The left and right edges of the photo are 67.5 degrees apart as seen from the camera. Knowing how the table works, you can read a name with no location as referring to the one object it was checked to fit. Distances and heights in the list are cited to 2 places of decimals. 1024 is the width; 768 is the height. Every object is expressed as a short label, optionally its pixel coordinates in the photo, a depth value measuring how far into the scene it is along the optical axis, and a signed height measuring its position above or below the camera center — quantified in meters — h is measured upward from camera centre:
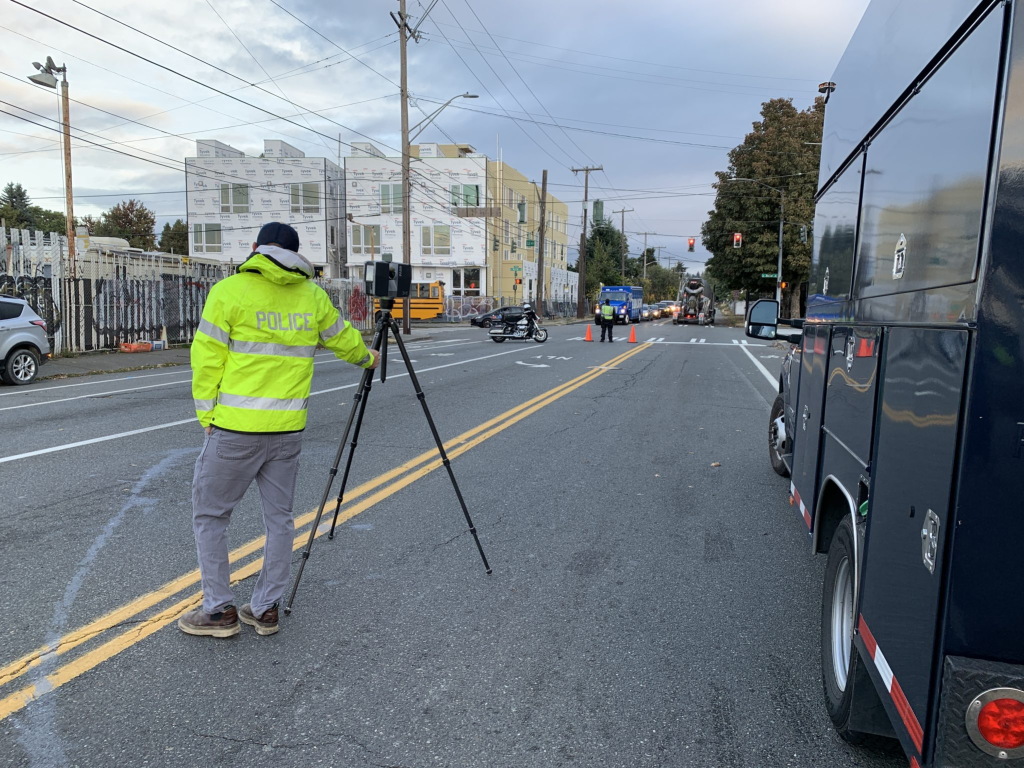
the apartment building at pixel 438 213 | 54.19 +4.95
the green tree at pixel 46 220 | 82.94 +5.71
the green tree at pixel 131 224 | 79.81 +5.23
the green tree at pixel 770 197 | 50.69 +6.62
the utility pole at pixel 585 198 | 61.33 +7.23
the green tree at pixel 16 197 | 85.56 +8.15
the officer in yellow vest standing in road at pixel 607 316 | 28.44 -0.99
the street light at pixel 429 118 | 28.73 +6.33
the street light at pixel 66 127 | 23.64 +4.49
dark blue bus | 1.81 -0.34
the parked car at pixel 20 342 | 13.60 -1.29
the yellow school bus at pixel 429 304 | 52.22 -1.37
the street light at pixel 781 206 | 43.82 +5.49
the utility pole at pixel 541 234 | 50.38 +3.52
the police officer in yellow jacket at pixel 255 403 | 3.62 -0.60
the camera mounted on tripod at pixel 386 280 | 4.48 +0.02
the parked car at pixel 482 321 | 45.25 -2.13
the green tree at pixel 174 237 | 86.96 +4.31
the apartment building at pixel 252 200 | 52.88 +5.41
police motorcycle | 28.80 -1.55
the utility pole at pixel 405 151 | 29.42 +5.34
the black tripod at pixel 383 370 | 4.37 -0.52
